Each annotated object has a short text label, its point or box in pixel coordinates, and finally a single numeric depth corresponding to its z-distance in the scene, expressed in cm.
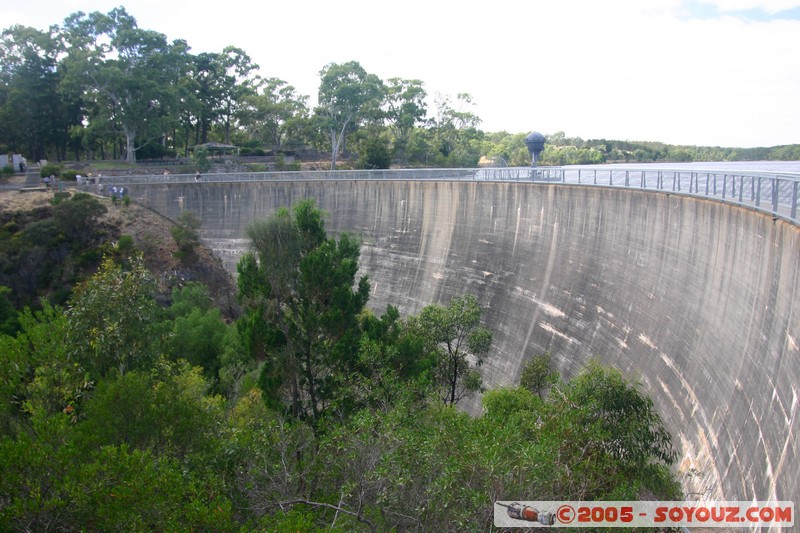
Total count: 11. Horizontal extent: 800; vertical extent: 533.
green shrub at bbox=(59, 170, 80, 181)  4244
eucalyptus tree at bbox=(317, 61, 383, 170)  5788
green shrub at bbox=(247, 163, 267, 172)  5328
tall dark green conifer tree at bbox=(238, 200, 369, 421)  1511
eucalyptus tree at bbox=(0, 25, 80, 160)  4872
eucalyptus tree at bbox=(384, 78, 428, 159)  6366
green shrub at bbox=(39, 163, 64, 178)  4216
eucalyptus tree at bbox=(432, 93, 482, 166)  6294
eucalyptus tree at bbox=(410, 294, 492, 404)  1925
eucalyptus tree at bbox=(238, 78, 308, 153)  6209
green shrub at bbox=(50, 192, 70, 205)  3622
